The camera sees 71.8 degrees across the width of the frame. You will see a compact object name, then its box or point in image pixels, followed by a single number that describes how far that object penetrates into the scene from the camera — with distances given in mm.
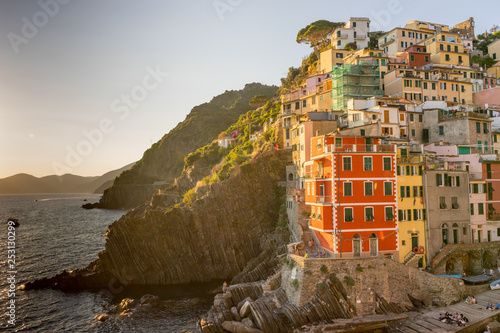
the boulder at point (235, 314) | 34531
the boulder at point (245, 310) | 34366
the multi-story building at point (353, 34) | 80250
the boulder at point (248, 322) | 32500
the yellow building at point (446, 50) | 72188
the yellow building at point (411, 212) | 37469
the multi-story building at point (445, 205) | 38750
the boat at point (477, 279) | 36062
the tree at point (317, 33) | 89000
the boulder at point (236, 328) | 31684
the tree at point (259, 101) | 116188
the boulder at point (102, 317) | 40375
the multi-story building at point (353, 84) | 58656
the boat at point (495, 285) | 35778
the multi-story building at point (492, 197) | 41250
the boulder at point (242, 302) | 36081
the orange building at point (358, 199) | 35281
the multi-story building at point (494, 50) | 84938
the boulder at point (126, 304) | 42869
